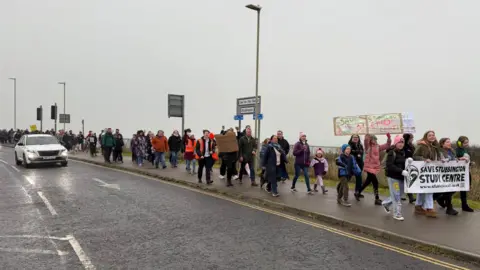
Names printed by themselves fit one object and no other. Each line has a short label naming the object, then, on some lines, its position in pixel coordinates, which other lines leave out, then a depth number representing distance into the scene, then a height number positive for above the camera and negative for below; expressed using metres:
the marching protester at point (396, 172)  7.95 -0.85
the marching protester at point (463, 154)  8.86 -0.51
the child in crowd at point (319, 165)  11.20 -1.02
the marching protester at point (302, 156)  11.17 -0.76
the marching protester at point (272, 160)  10.56 -0.85
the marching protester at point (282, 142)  13.22 -0.44
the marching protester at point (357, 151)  10.20 -0.54
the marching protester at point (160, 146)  17.78 -0.85
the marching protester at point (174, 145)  17.96 -0.80
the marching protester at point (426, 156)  8.31 -0.53
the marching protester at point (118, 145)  20.33 -0.96
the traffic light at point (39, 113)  38.17 +1.25
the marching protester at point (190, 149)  16.03 -0.86
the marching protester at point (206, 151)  12.77 -0.75
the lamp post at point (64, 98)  40.44 +2.97
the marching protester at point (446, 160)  8.55 -0.63
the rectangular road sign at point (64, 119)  35.25 +0.65
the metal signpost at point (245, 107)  15.90 +0.94
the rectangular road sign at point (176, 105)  21.97 +1.30
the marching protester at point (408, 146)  9.02 -0.34
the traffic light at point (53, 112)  34.75 +1.24
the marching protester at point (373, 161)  9.61 -0.74
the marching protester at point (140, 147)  19.25 -0.98
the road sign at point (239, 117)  17.06 +0.52
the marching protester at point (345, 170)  9.55 -0.98
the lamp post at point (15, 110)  51.78 +2.08
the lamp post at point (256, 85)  15.44 +1.78
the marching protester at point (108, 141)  20.33 -0.75
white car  18.17 -1.18
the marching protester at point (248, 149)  12.55 -0.65
